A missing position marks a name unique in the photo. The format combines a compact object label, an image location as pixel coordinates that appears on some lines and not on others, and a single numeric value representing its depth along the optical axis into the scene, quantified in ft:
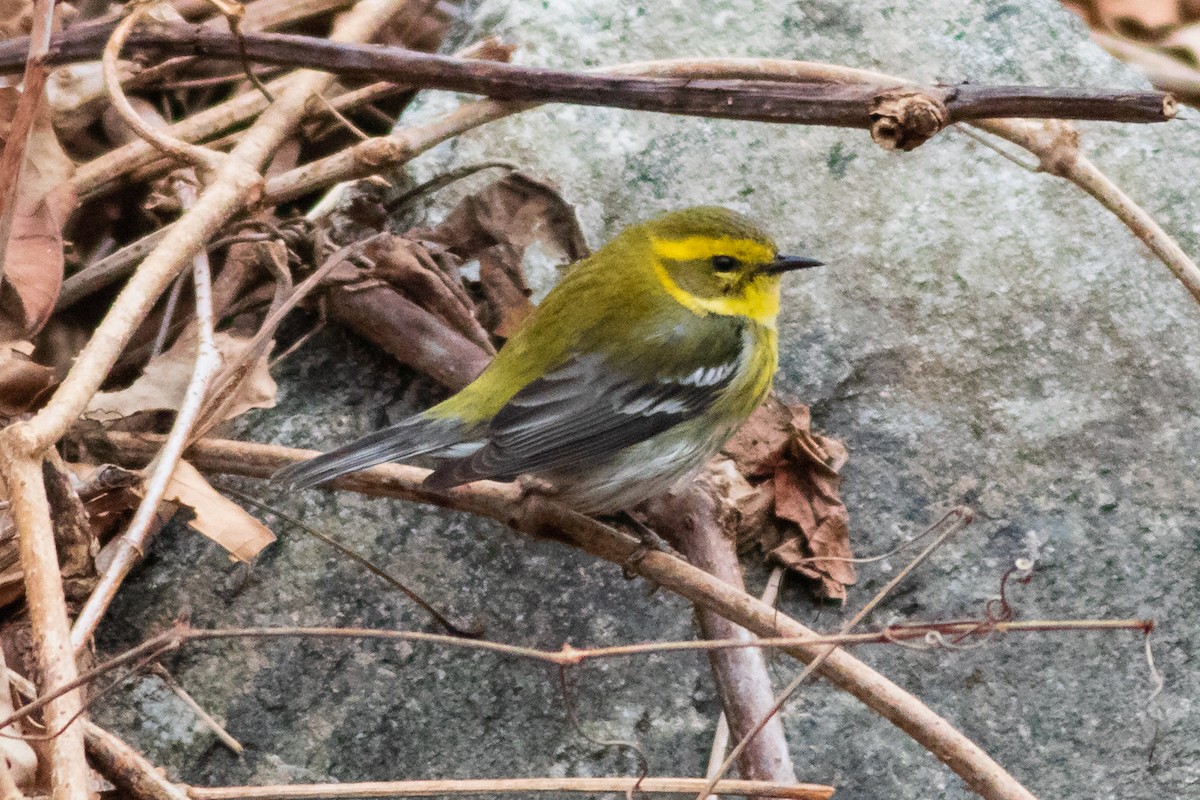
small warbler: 20.42
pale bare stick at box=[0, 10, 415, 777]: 13.84
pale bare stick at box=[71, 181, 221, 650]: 15.81
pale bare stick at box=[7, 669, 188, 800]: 15.65
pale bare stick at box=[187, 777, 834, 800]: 14.89
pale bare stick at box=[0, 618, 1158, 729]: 14.58
